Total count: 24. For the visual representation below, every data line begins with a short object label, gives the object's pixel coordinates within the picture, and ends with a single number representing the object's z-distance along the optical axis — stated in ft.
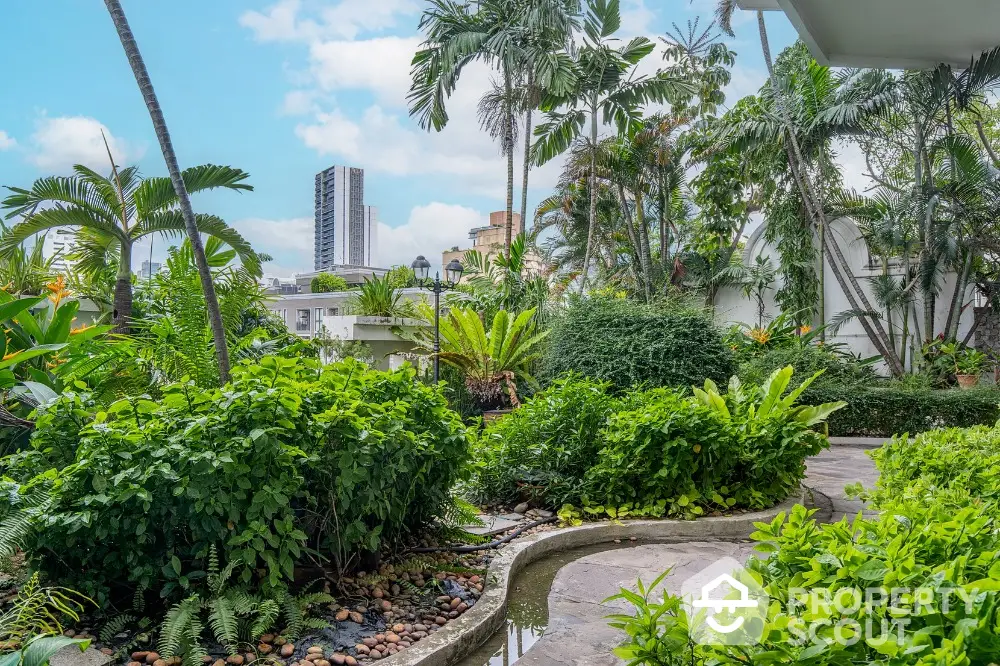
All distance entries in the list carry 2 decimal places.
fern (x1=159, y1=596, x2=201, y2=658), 7.97
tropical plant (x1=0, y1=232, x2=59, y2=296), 30.73
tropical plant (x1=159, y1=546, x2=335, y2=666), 8.13
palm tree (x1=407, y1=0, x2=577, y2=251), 46.01
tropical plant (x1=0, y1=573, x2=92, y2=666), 7.21
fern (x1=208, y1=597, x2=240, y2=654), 8.20
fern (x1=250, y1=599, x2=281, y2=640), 8.55
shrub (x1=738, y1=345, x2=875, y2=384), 38.70
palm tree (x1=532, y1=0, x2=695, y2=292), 50.08
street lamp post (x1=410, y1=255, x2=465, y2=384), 33.32
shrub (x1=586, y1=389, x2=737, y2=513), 15.74
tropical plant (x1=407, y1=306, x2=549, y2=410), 35.22
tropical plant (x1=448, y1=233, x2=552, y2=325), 40.32
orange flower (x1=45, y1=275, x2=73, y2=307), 22.05
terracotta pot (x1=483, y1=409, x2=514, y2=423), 30.71
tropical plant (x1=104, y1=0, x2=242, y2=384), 16.03
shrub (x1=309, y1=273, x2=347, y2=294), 95.69
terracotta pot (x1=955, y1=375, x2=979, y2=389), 41.06
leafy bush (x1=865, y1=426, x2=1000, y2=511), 8.20
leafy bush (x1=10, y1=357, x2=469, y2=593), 8.63
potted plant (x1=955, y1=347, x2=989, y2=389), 41.14
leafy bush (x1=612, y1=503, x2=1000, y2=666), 3.65
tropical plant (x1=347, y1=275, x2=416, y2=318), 40.47
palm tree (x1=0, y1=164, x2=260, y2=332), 27.17
